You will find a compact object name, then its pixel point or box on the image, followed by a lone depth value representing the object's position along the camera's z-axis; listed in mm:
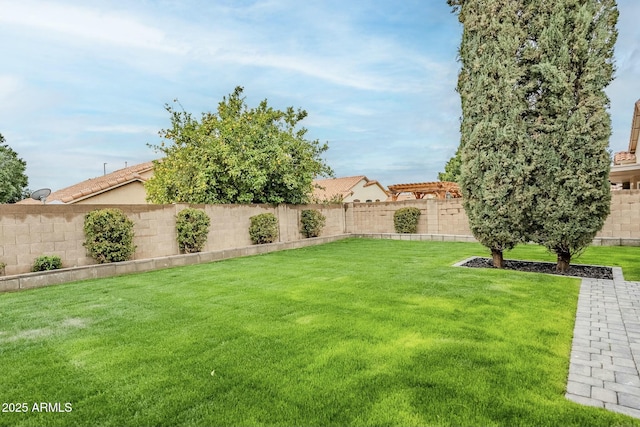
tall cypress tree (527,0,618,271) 6242
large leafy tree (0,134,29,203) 22984
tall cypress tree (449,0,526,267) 6773
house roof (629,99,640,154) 14078
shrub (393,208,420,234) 14969
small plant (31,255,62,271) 7098
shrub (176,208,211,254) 9680
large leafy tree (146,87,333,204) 11875
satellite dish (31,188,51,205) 8492
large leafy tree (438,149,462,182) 30855
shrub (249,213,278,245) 11727
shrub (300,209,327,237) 13836
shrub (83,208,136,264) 7816
